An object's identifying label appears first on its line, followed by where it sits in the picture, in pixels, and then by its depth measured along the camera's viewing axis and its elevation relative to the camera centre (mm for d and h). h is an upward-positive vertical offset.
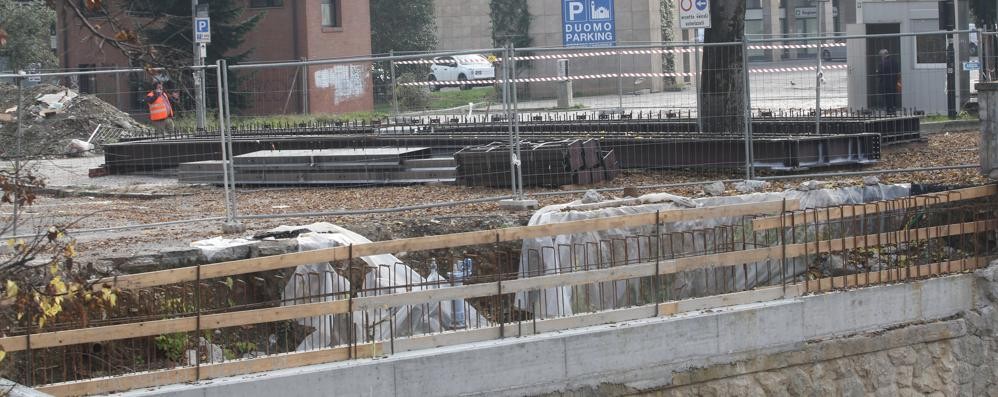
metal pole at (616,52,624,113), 23088 +631
